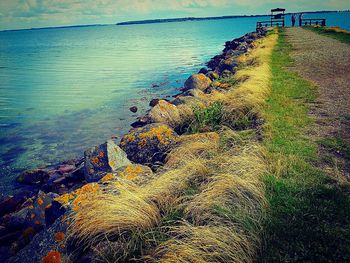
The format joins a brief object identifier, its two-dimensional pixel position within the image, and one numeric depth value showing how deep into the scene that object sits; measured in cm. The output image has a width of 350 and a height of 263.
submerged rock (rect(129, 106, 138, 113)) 1402
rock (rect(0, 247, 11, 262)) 493
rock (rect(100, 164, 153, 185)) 496
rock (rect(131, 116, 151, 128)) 1104
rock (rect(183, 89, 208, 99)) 1160
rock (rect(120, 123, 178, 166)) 650
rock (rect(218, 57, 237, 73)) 1797
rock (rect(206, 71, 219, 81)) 1746
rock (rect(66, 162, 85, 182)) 705
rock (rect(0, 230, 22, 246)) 540
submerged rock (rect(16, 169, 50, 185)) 783
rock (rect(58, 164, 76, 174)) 803
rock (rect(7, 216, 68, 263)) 356
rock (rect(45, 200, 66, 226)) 443
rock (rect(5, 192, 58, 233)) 528
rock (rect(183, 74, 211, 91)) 1512
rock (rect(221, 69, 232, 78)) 1607
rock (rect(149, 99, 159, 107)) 1420
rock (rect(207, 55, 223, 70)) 2590
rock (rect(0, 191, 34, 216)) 661
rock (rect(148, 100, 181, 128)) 860
